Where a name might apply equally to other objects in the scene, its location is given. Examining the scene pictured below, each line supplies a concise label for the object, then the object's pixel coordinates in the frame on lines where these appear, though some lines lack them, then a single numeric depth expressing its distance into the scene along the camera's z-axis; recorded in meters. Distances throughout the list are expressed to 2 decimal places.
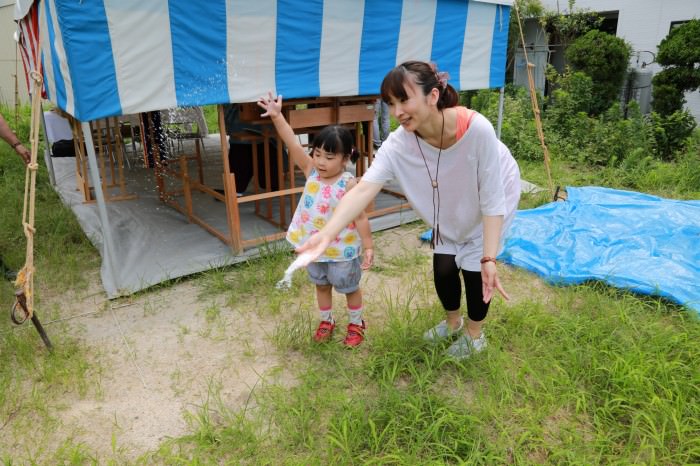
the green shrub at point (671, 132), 6.92
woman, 1.86
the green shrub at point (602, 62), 8.20
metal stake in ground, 2.44
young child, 2.47
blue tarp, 3.32
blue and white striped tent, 3.02
